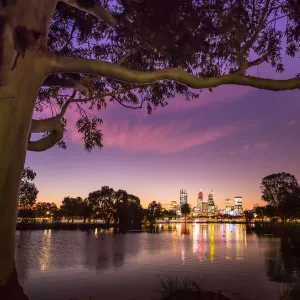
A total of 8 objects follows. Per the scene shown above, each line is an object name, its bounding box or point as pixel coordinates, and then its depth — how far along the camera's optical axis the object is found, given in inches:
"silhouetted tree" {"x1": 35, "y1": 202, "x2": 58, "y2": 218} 6253.0
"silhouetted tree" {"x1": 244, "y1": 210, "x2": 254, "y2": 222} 5539.4
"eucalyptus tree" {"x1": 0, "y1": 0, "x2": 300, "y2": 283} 231.3
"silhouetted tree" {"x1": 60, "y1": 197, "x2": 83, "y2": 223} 5377.0
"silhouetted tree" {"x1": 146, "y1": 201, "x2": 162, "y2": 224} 5620.1
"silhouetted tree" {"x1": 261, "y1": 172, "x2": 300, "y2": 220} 2871.6
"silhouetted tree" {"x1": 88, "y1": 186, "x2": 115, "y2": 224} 4360.2
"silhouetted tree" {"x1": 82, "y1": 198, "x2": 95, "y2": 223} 4460.1
